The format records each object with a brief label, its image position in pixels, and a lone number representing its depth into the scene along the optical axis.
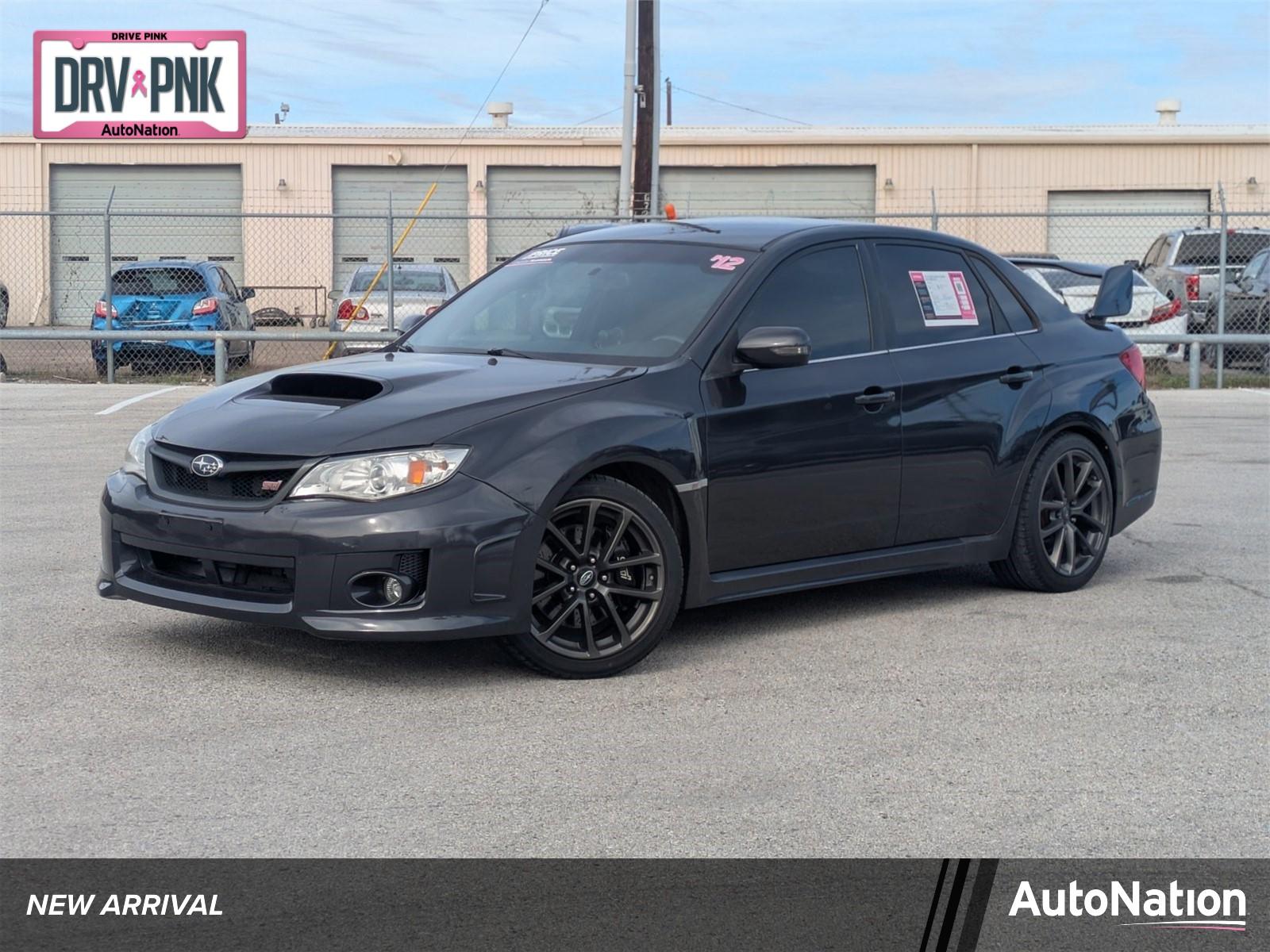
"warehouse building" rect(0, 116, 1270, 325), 37.94
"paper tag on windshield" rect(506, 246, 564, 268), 7.10
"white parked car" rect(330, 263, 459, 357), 20.33
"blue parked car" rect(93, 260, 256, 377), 20.03
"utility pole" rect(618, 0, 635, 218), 23.28
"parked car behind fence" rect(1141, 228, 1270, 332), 21.47
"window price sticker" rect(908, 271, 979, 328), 6.98
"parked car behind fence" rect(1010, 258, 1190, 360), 19.42
